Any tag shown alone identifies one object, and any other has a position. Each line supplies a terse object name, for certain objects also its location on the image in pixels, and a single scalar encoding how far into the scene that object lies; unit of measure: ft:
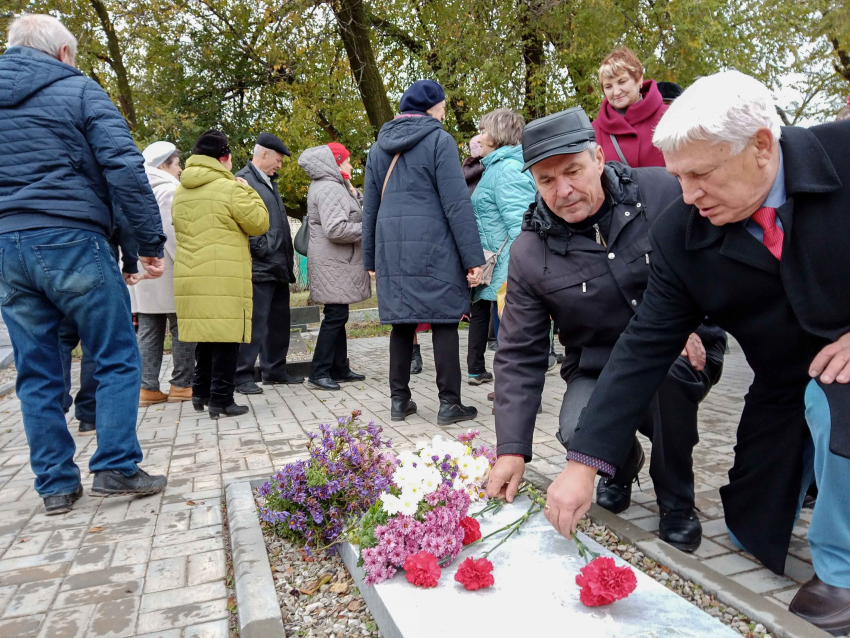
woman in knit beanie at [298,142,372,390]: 22.20
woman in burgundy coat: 16.14
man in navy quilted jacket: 11.91
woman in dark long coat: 17.28
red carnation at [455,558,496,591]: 7.68
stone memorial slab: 6.95
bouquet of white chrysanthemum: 8.85
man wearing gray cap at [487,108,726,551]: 9.75
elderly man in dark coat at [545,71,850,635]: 6.95
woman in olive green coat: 18.44
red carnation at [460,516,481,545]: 8.79
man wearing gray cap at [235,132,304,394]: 22.02
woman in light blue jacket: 19.62
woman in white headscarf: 20.85
